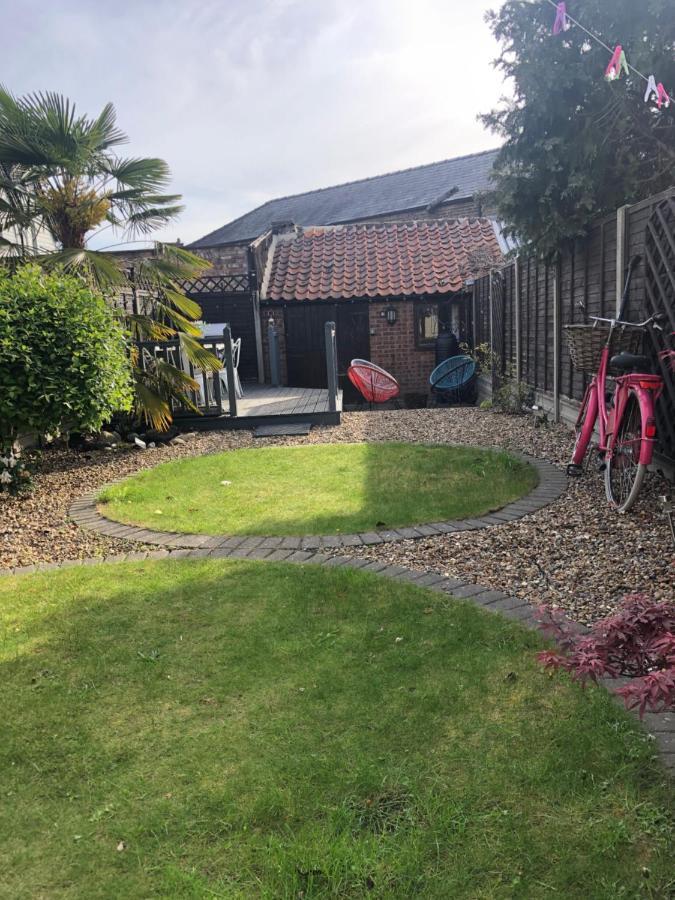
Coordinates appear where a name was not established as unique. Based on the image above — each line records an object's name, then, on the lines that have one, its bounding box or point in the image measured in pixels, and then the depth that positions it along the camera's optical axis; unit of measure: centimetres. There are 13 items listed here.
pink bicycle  425
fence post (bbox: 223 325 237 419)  916
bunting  452
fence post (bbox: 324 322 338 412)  969
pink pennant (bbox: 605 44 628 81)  455
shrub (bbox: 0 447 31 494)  584
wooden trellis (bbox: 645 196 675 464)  464
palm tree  695
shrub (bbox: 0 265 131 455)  578
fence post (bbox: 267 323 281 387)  1541
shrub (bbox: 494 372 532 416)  941
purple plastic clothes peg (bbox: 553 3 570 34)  492
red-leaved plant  165
